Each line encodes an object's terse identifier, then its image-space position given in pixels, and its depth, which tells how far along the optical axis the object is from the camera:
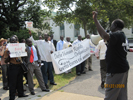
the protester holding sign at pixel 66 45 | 7.79
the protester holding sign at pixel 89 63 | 8.51
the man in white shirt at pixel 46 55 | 5.80
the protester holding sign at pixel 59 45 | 7.90
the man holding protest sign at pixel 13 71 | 4.47
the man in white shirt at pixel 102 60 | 5.48
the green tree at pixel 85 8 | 14.30
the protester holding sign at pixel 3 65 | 5.83
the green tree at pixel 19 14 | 13.70
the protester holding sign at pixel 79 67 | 7.52
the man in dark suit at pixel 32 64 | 4.93
